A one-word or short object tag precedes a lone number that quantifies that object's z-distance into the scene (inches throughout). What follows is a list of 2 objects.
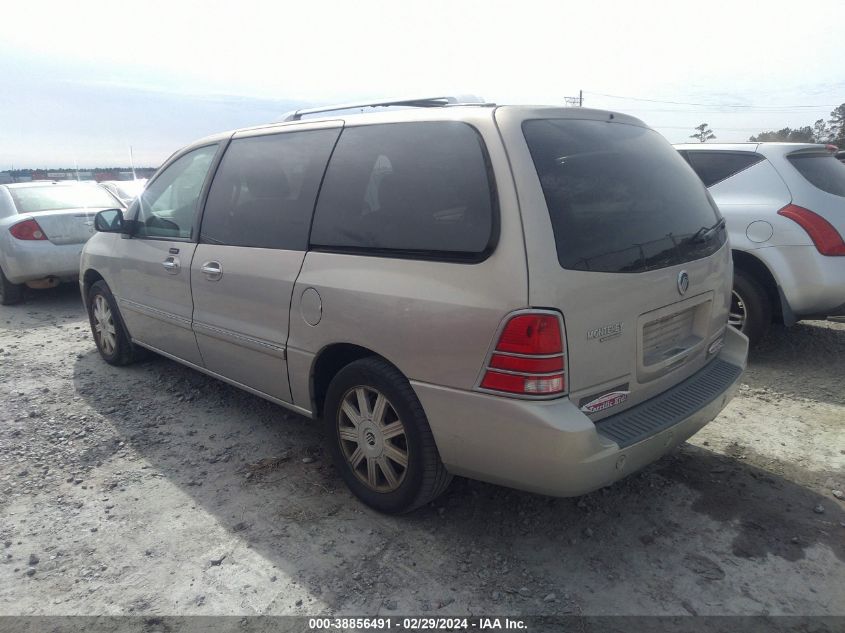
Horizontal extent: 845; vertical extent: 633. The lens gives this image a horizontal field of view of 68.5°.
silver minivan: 91.7
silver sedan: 288.5
